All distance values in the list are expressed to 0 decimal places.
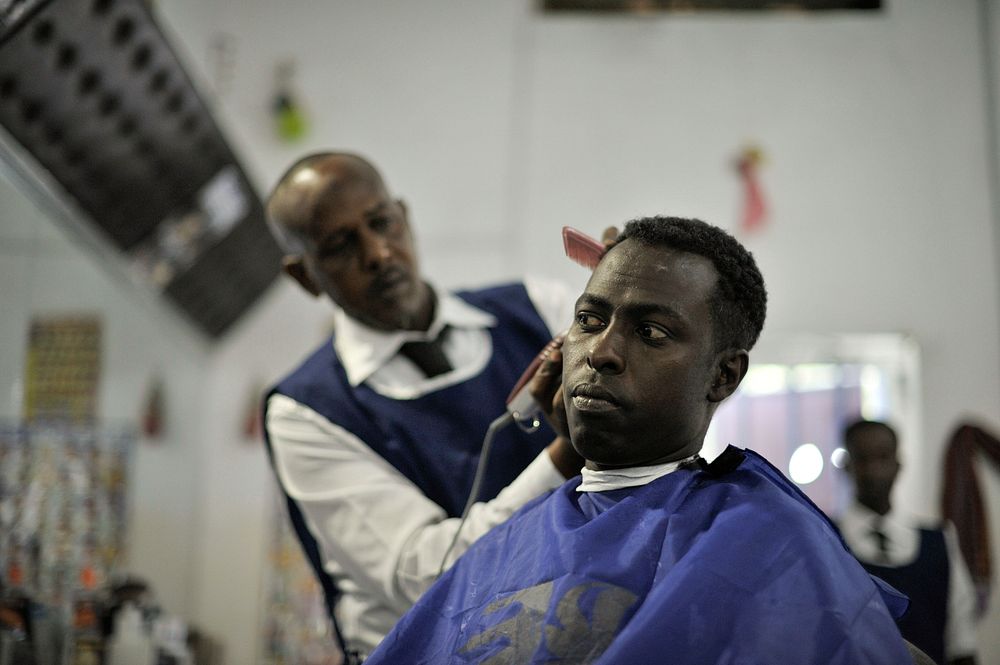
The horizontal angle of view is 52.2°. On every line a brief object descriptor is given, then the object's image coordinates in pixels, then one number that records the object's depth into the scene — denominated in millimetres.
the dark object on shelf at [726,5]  5113
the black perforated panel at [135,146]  2670
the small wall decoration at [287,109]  5020
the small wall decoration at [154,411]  3922
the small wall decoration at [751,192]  4832
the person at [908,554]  2412
